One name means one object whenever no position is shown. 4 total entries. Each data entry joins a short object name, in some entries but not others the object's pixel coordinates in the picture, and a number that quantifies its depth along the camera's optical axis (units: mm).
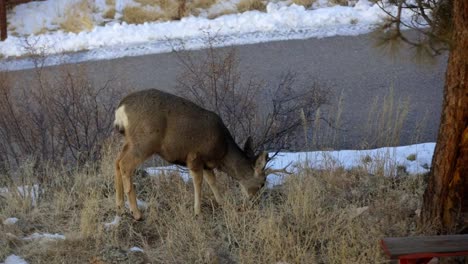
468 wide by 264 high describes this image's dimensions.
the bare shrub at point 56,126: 17453
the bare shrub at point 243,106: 17781
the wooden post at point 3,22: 31766
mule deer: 13773
